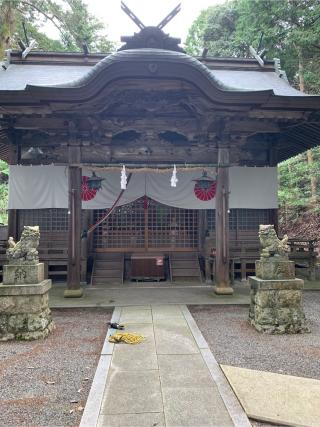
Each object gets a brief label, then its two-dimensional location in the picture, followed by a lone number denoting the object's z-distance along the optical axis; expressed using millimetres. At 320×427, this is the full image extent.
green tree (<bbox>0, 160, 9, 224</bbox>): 20464
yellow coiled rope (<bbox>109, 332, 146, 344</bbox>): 4718
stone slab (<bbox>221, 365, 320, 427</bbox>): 2895
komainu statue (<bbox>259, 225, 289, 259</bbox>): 5457
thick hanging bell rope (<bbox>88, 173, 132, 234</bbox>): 8371
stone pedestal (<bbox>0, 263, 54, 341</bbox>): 4934
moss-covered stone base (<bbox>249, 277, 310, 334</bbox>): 5215
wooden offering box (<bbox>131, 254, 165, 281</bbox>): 9555
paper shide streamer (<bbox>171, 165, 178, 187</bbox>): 7471
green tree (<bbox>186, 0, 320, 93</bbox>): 14266
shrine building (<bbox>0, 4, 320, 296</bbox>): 6684
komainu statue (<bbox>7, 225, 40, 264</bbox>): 5133
